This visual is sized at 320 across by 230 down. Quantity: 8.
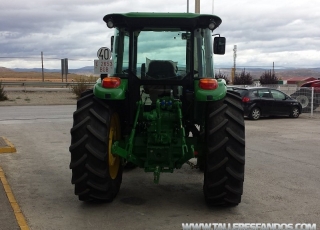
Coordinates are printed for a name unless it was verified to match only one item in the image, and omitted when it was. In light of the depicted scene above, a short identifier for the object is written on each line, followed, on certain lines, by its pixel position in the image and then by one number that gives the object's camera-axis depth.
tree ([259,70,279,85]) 26.80
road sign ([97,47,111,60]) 7.48
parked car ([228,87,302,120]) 12.83
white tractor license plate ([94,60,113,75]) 7.00
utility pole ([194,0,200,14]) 11.89
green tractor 4.08
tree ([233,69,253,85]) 27.49
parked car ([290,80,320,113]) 14.14
